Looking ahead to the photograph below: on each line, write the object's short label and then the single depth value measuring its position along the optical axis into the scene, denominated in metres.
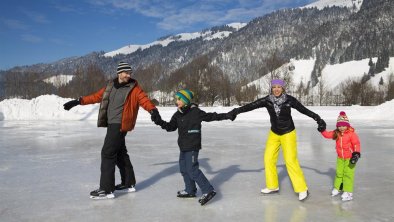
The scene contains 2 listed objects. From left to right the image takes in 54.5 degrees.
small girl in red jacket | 4.66
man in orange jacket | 4.63
